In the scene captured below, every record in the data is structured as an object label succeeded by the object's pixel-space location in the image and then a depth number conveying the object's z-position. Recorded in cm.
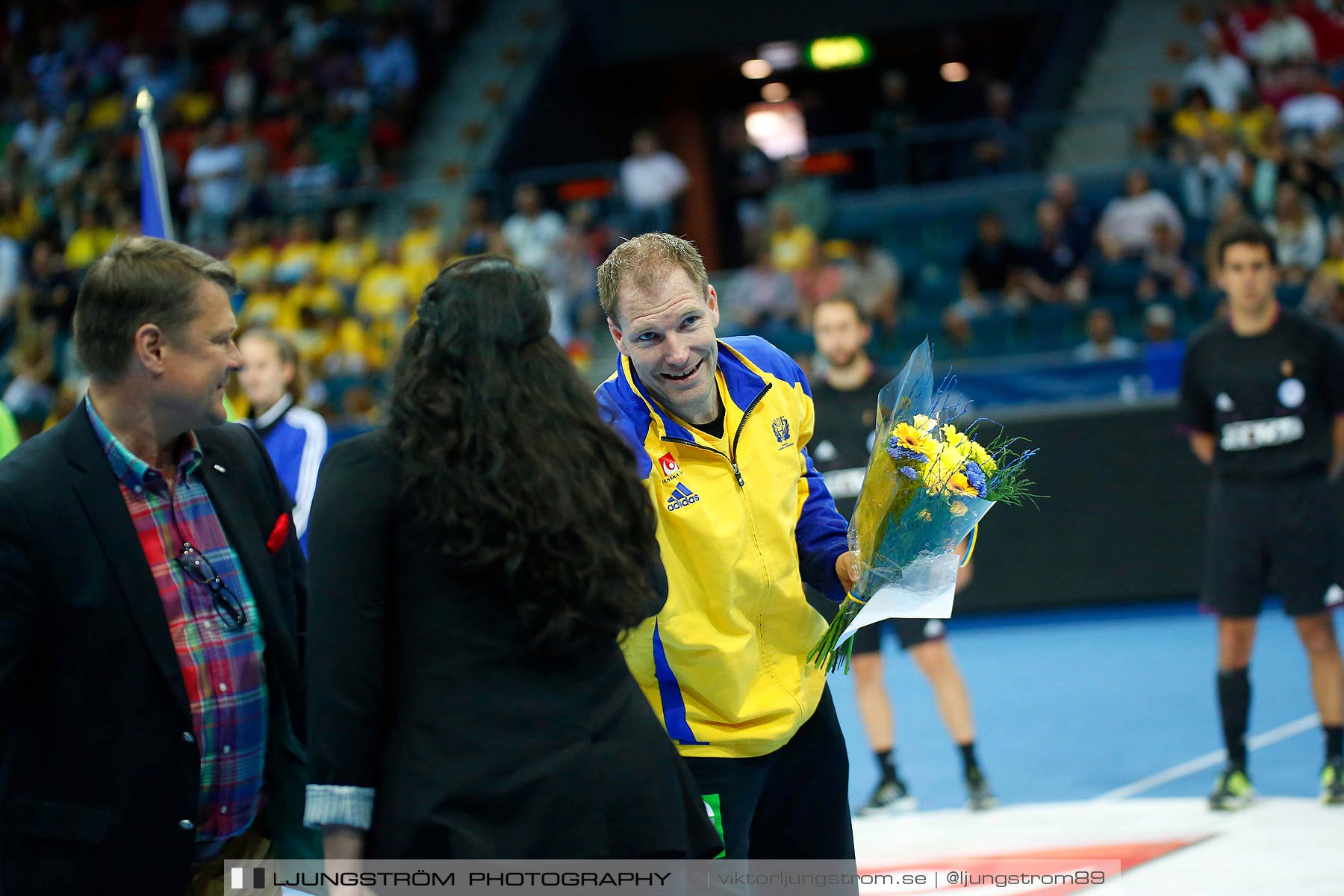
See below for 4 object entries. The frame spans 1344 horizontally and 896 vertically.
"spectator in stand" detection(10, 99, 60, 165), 1920
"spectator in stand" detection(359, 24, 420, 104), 1845
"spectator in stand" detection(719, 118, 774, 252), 1994
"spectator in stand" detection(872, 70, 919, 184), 1516
